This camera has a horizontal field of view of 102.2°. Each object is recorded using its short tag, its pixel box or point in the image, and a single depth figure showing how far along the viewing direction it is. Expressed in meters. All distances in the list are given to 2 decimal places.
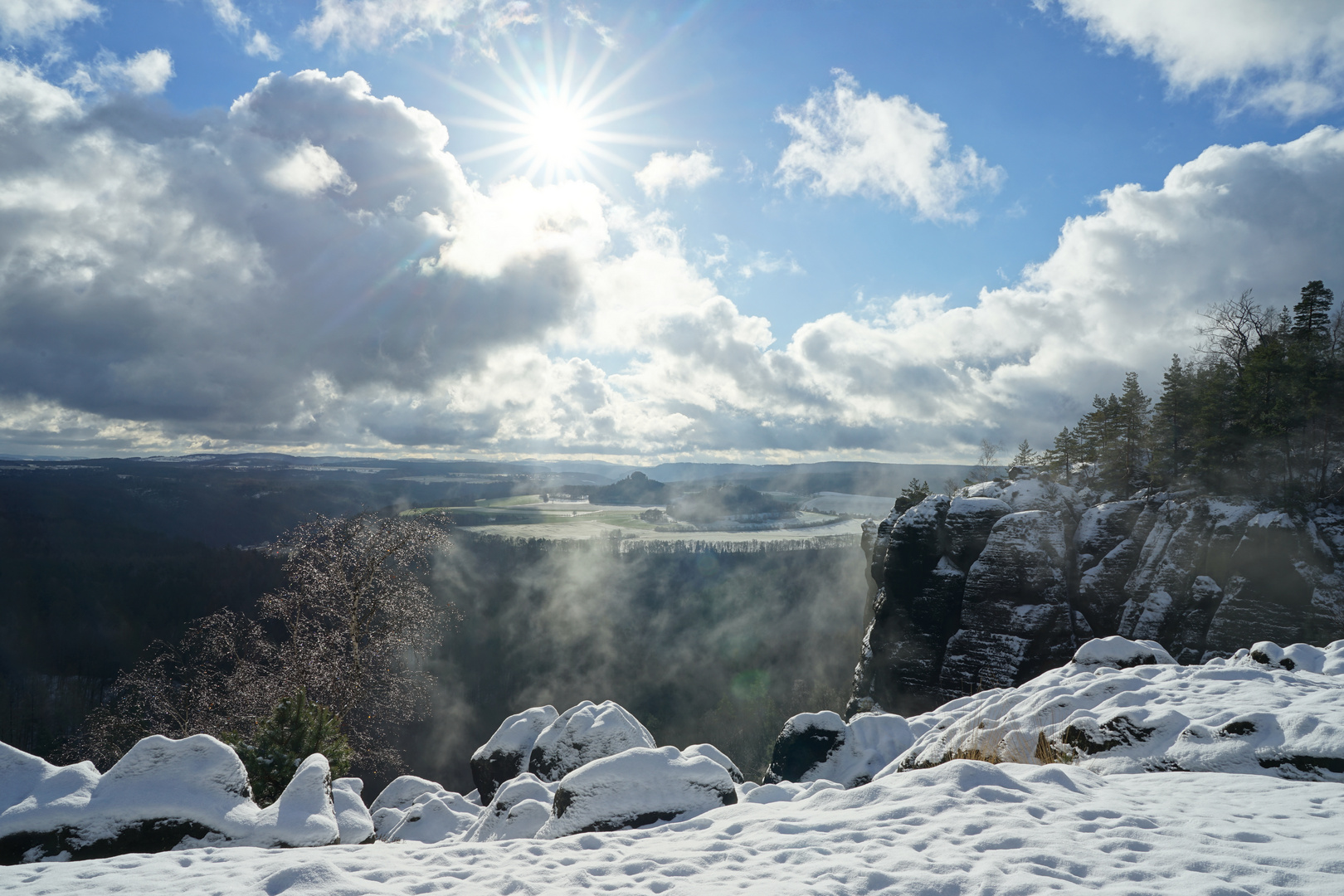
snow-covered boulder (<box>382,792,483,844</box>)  11.57
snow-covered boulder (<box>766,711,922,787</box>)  14.09
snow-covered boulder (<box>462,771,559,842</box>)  9.02
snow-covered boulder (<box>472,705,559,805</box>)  16.28
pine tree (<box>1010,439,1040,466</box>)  51.42
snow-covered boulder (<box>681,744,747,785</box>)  12.02
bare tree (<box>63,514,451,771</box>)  16.20
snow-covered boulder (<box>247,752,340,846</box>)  6.59
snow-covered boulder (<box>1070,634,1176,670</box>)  13.63
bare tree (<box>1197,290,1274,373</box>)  29.59
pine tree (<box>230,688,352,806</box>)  10.40
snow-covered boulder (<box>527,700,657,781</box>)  13.36
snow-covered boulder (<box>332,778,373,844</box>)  8.98
